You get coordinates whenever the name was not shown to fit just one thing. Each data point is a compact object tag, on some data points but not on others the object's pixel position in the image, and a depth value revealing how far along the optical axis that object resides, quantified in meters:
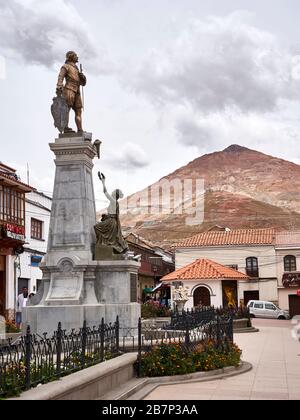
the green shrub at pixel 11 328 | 18.56
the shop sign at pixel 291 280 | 49.97
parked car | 42.19
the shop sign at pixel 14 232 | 28.55
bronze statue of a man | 14.99
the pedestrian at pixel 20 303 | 19.72
